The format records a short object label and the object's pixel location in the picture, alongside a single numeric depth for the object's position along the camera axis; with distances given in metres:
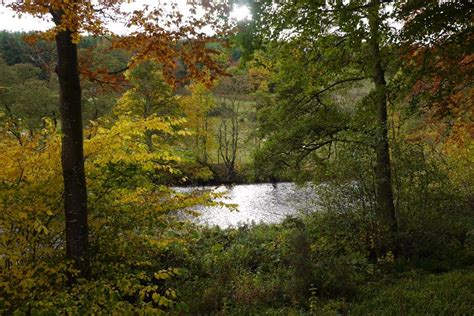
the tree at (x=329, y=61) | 7.64
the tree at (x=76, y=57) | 5.37
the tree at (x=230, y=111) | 39.00
